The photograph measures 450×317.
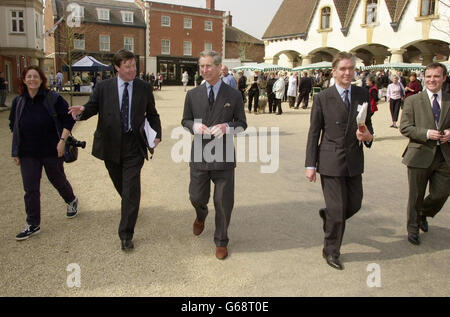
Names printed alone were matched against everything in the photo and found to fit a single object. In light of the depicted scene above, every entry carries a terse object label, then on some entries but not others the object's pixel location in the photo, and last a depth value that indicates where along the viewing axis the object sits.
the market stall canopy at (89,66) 25.89
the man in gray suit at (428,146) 4.38
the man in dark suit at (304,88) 20.08
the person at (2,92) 18.73
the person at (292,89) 21.64
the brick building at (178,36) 47.97
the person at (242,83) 18.69
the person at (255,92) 17.33
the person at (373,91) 10.95
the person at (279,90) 17.61
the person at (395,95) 13.20
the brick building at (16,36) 28.61
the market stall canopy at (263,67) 29.02
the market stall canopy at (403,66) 25.92
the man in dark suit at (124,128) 4.11
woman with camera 4.39
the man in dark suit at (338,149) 3.78
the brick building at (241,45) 53.66
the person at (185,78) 35.81
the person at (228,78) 12.36
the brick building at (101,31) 43.28
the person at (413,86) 12.50
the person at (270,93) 18.14
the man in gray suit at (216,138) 3.98
